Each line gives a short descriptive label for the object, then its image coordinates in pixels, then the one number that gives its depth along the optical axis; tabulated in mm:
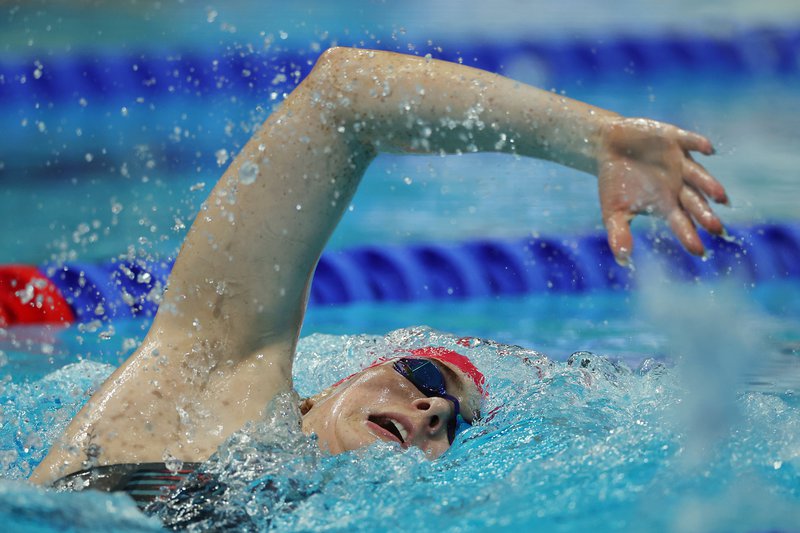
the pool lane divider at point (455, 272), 8794
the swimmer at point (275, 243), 7104
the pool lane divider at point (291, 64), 13825
